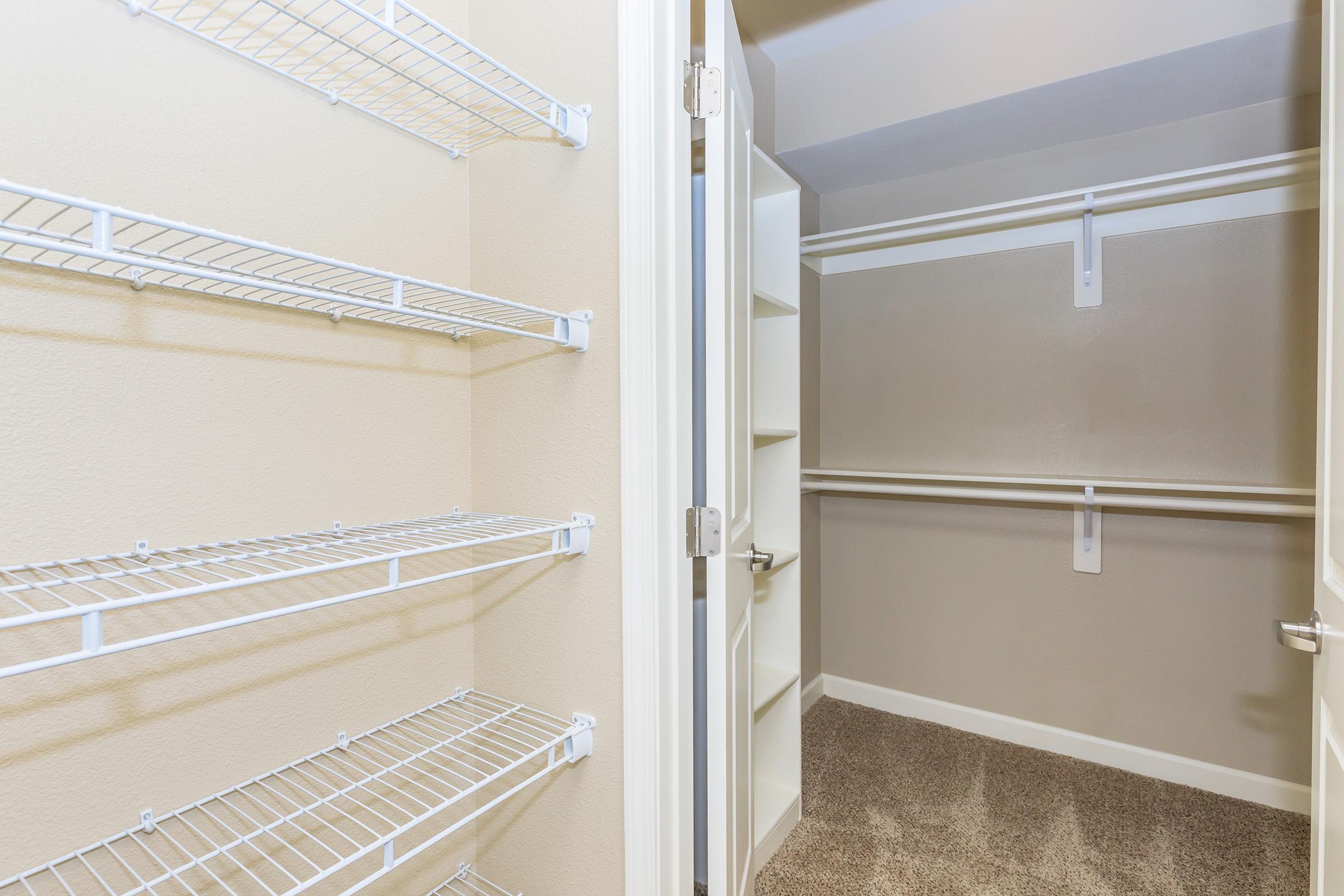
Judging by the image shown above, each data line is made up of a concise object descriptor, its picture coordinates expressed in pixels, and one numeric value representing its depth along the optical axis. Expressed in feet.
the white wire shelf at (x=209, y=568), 1.86
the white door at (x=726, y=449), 3.69
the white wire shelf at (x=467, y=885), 4.01
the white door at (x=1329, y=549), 2.78
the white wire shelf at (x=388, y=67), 2.85
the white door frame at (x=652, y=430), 3.37
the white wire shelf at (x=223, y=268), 1.90
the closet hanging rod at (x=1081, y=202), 6.11
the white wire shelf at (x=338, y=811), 2.57
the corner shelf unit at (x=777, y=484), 6.54
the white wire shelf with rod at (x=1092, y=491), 6.29
